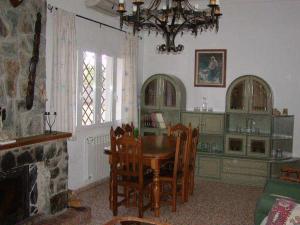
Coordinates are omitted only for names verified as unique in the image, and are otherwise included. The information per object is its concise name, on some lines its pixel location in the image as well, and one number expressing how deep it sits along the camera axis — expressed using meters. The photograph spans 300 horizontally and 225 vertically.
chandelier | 2.91
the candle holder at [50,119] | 3.98
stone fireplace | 3.08
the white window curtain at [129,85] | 5.57
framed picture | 5.75
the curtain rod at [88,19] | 4.00
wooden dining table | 3.78
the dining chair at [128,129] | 4.60
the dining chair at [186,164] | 4.15
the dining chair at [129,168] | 3.67
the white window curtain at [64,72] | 4.05
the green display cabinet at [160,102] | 5.73
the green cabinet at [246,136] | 5.17
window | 4.78
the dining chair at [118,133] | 4.07
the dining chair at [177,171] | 3.98
